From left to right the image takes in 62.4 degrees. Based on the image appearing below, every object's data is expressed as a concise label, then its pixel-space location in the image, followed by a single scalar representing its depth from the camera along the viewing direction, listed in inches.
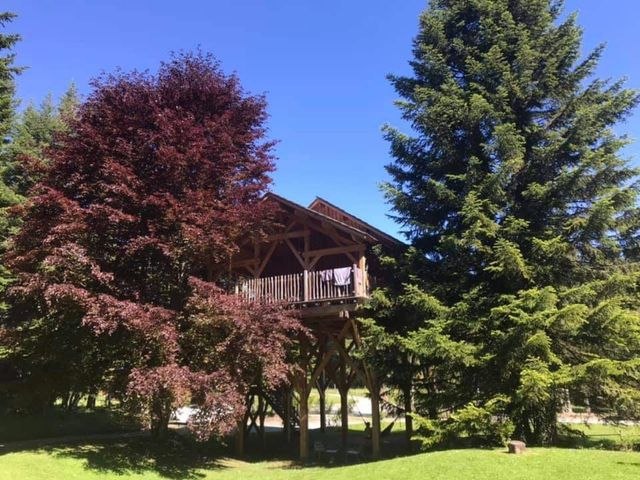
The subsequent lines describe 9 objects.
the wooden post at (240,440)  755.4
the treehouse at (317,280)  641.6
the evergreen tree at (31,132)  975.6
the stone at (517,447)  458.3
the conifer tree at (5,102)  749.9
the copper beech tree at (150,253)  547.5
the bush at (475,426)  503.2
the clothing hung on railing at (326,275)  653.3
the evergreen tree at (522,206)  510.6
